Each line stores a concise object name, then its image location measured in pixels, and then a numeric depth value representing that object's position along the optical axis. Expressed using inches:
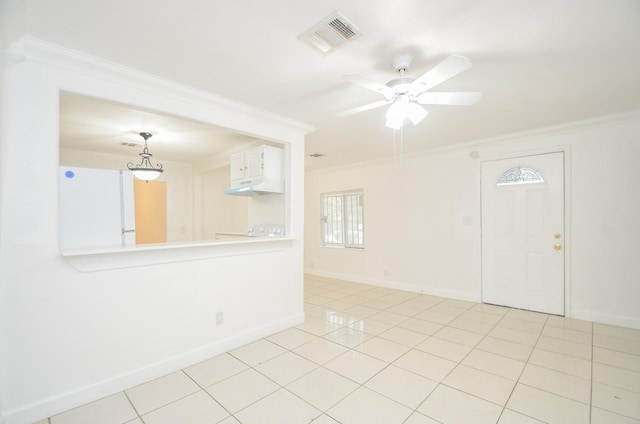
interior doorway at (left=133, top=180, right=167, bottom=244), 231.5
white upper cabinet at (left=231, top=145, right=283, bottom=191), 134.0
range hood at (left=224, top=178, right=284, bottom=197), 130.9
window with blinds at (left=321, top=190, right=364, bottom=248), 233.6
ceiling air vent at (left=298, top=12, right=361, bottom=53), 64.6
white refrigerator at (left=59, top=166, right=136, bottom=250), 83.6
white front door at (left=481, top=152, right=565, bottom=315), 147.0
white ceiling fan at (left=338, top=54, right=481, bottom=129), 73.5
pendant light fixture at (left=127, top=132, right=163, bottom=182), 151.3
